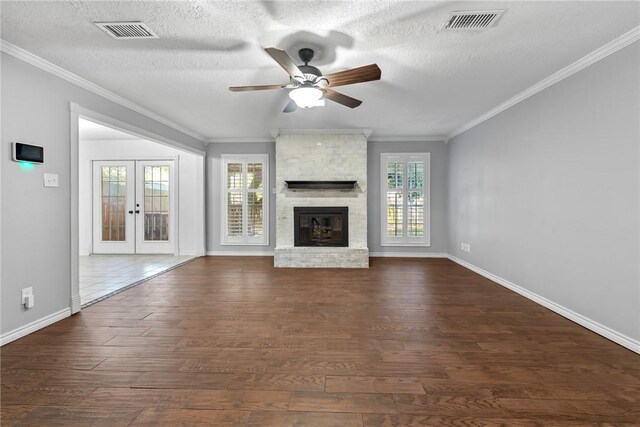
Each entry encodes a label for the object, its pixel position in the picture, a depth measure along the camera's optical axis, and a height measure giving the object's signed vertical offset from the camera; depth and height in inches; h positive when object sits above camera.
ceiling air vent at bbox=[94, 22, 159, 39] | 89.4 +56.8
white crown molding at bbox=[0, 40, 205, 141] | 101.0 +56.2
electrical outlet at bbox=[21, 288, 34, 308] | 103.6 -29.4
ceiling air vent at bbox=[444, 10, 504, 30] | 84.0 +56.3
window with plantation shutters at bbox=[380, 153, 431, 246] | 252.1 +12.3
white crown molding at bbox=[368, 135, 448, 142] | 247.1 +61.9
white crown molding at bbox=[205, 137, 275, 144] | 254.5 +62.6
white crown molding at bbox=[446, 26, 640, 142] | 94.8 +55.8
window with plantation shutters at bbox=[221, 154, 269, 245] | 257.9 +10.5
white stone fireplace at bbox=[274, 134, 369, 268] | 224.7 +30.2
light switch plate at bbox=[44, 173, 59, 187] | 112.3 +13.0
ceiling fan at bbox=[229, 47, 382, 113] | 97.8 +46.4
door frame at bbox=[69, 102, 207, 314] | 123.0 +10.2
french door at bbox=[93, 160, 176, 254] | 266.4 +5.0
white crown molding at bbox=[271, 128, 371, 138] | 221.0 +60.5
